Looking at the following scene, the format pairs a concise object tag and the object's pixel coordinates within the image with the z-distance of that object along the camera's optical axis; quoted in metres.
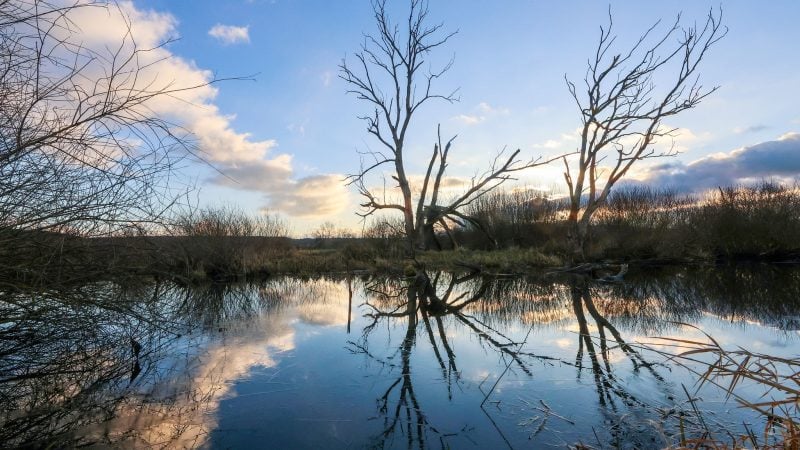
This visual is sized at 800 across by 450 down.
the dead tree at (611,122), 15.44
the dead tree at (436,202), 18.33
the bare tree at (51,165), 2.81
